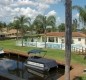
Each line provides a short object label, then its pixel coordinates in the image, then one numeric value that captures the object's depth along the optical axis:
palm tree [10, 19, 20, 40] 24.10
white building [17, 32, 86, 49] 16.50
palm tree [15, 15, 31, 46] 22.71
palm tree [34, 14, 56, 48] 20.12
